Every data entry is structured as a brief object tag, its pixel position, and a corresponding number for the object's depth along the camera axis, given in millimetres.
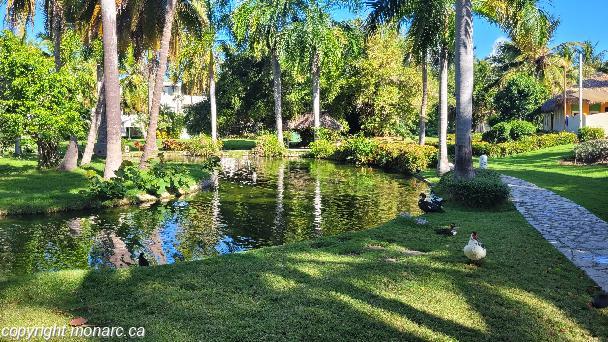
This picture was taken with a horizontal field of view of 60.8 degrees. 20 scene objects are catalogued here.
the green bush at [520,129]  40188
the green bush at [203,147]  43531
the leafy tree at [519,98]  49688
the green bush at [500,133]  40469
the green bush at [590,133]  35750
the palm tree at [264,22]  40375
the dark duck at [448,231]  11242
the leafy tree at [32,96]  19016
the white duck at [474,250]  8648
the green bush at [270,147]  42188
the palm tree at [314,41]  40781
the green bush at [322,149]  40469
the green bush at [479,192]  15297
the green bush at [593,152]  25848
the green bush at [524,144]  35656
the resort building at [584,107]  40781
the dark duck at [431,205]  14562
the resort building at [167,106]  60562
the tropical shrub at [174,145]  46312
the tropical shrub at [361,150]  35312
